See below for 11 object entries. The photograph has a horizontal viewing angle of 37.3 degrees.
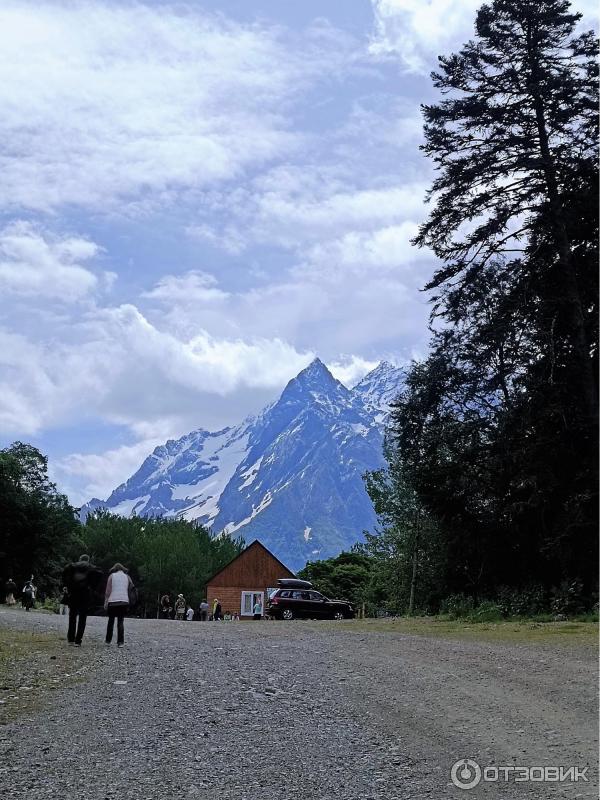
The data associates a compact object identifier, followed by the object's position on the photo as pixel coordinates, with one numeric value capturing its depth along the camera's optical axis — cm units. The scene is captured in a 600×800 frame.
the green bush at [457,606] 3186
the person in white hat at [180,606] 5187
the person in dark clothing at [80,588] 1953
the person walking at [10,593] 5200
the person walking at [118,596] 1986
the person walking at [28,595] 4488
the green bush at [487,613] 2984
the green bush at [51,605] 4849
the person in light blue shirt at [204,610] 5701
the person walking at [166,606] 6130
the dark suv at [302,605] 4997
